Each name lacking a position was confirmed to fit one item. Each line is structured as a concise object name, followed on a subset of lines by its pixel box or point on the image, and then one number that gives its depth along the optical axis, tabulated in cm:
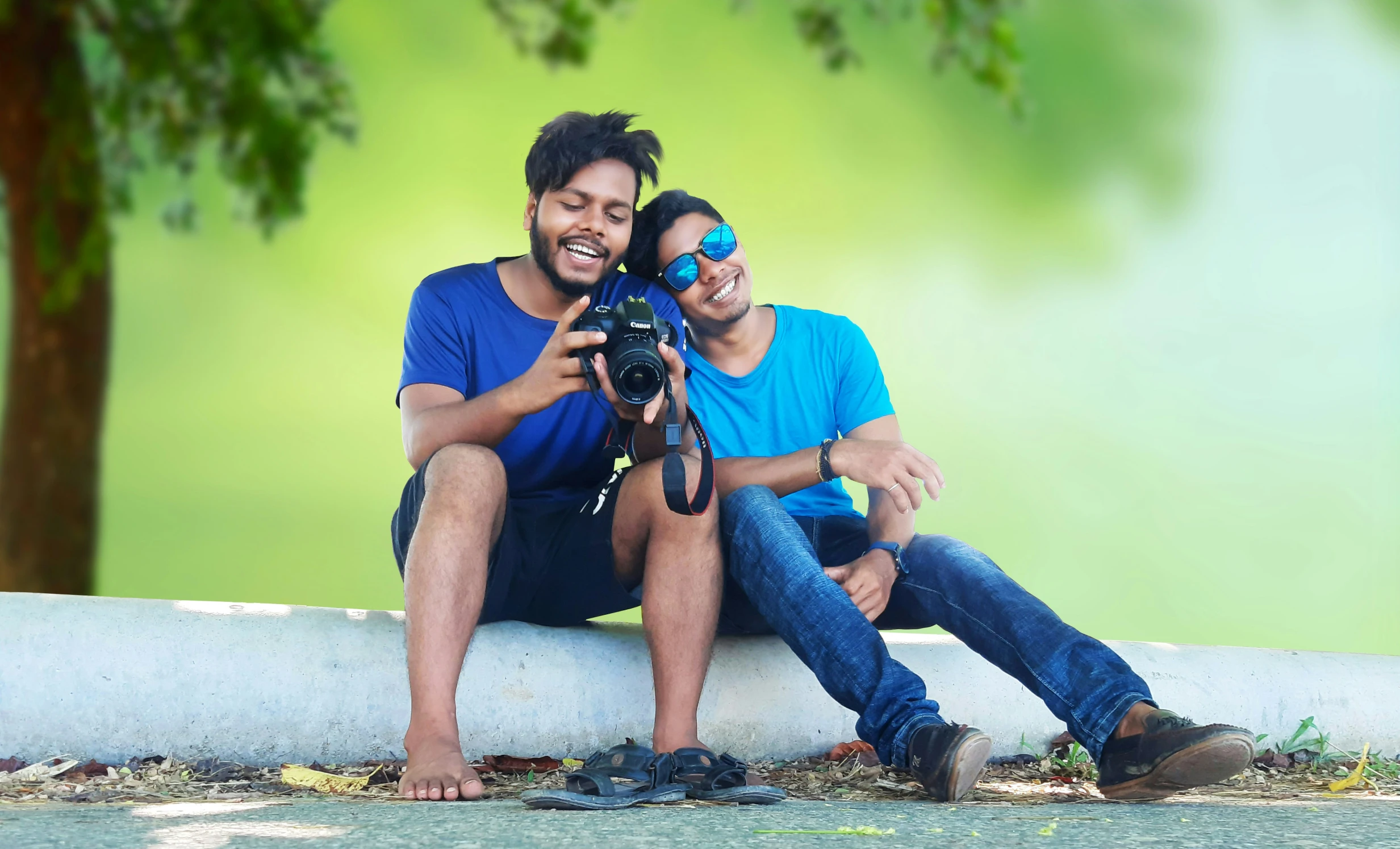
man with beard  210
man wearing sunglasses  199
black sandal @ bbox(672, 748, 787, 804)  200
